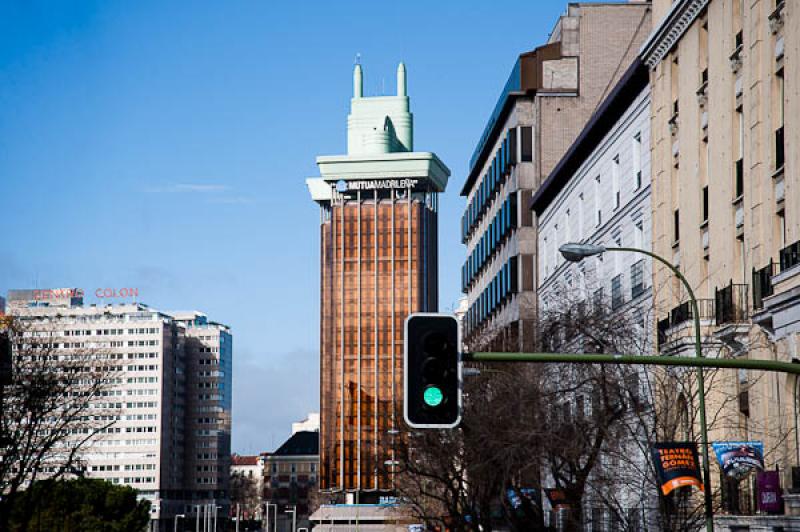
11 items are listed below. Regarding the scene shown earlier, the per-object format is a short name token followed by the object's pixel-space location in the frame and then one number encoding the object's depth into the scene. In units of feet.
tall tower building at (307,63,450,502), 204.82
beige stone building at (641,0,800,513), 116.57
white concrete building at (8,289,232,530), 272.25
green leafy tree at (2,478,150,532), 314.35
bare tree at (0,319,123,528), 226.99
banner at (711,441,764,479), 103.96
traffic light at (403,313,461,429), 52.08
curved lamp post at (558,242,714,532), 89.79
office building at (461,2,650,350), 257.75
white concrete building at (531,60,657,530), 167.73
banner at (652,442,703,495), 92.27
